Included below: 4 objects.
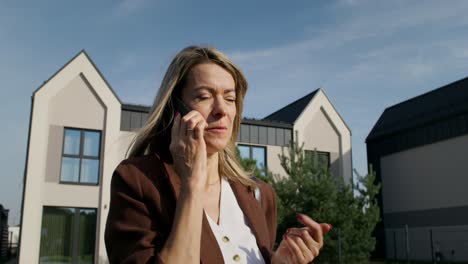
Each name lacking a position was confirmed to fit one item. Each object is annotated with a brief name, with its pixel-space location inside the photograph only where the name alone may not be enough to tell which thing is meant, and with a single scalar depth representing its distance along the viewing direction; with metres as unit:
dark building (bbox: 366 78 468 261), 24.34
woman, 1.49
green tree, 14.88
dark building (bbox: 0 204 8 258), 31.72
